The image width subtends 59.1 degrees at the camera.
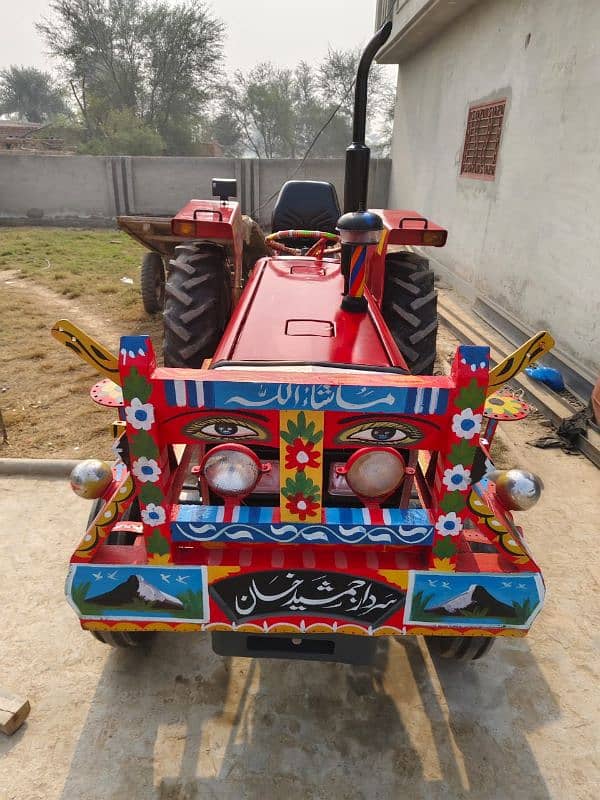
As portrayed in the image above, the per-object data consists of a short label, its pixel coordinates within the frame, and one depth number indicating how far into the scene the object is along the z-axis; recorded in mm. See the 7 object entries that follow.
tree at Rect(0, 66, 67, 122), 46812
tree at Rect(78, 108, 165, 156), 26094
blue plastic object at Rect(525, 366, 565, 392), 4836
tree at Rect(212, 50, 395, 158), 37000
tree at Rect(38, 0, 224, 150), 27875
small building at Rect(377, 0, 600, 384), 4832
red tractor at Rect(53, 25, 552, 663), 1492
